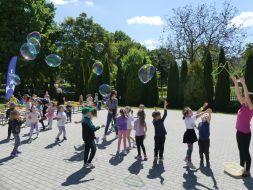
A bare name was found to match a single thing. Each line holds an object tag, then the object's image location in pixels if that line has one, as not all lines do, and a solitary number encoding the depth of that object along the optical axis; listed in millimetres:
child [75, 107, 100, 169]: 5382
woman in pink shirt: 4888
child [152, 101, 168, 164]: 5698
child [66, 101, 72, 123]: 11440
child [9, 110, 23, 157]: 6239
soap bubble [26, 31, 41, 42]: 10724
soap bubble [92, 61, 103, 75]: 10957
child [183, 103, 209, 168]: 5568
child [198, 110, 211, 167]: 5510
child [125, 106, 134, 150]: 6959
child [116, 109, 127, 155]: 6539
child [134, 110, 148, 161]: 5966
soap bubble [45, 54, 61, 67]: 10063
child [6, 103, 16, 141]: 7716
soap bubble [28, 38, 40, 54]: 9869
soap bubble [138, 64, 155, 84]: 9088
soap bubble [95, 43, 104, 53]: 11896
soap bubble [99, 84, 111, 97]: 10617
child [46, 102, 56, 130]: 9677
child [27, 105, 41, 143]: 8045
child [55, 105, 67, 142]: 7820
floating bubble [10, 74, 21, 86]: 13318
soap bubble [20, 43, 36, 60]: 9820
